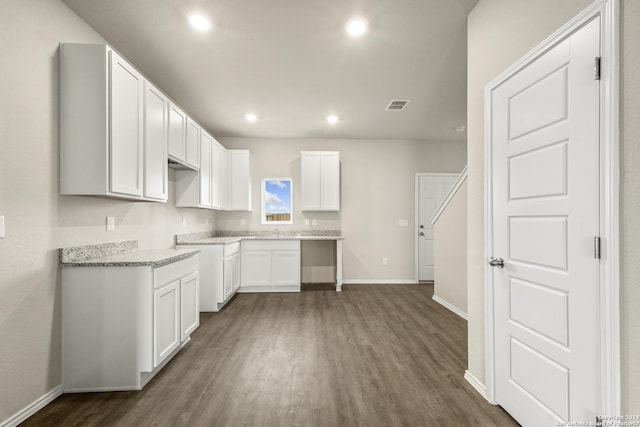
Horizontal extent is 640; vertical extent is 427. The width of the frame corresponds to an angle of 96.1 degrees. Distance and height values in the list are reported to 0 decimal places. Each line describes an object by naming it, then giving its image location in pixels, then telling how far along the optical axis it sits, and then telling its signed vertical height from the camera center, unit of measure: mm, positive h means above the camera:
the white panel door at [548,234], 1279 -95
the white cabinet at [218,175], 4355 +643
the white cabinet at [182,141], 3006 +861
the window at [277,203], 5547 +242
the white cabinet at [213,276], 3814 -816
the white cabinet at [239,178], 5109 +669
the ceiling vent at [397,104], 3807 +1527
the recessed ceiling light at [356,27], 2285 +1541
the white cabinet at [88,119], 2016 +677
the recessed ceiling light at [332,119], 4391 +1512
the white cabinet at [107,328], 2043 -806
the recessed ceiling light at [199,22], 2239 +1546
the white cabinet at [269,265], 4777 -827
